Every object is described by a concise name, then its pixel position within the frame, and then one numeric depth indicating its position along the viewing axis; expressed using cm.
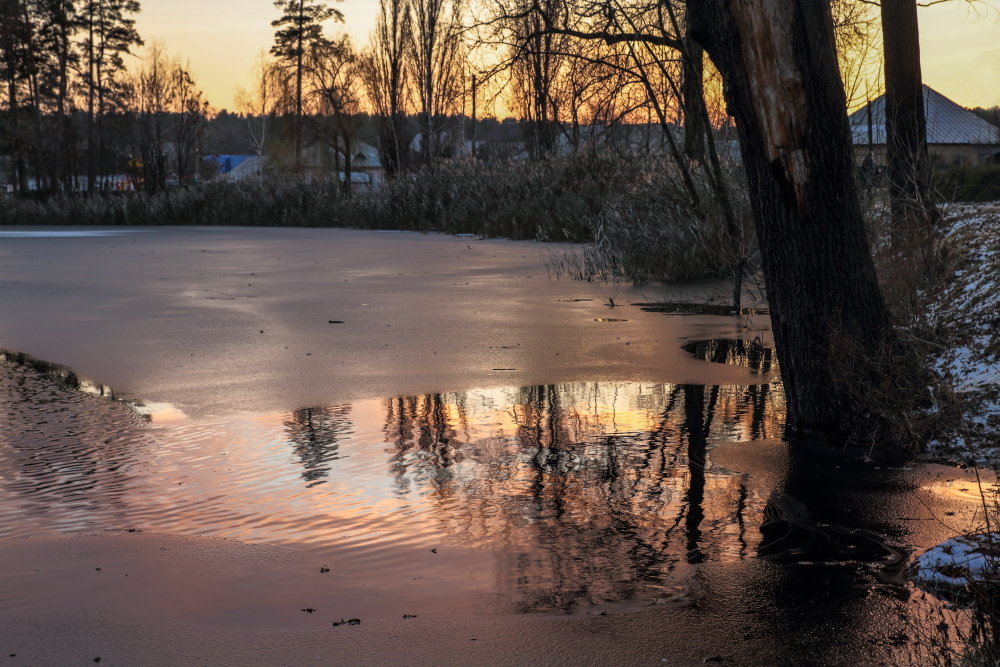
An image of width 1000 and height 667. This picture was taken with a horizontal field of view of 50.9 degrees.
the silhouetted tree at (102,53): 5022
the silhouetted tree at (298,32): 6469
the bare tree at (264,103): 6750
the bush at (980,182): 1830
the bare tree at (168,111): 4842
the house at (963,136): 4841
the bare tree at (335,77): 5191
